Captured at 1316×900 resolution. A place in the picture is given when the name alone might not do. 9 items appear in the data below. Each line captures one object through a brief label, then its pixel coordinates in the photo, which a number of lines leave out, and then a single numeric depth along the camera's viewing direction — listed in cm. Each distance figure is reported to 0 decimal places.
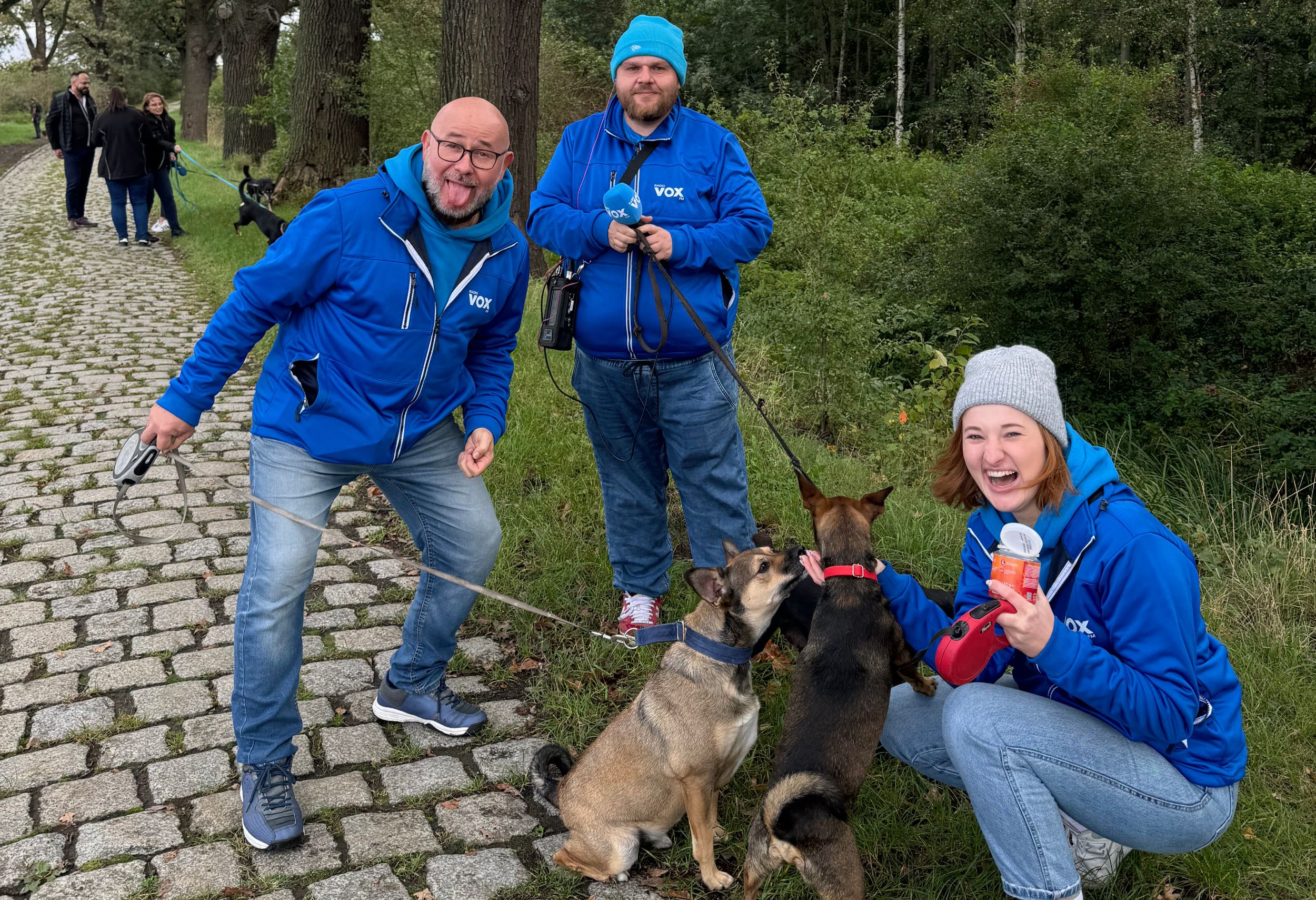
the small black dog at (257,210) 1173
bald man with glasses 336
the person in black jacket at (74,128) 1606
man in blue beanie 393
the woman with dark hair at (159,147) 1515
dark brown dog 286
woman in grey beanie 261
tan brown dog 329
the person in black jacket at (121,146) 1449
